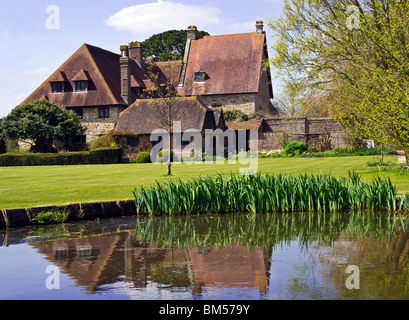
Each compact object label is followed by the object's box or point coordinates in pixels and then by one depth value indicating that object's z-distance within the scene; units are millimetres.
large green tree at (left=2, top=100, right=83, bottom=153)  42281
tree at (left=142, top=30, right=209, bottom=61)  69812
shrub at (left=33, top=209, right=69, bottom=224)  11289
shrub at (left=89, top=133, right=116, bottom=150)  42906
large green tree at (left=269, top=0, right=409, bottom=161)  17844
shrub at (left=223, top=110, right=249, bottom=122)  47625
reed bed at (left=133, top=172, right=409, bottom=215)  12164
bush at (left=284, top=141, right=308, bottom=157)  37750
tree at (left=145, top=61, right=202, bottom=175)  40744
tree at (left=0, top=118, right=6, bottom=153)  43931
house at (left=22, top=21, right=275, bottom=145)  46594
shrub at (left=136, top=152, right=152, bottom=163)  37844
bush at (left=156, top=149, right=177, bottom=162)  36500
